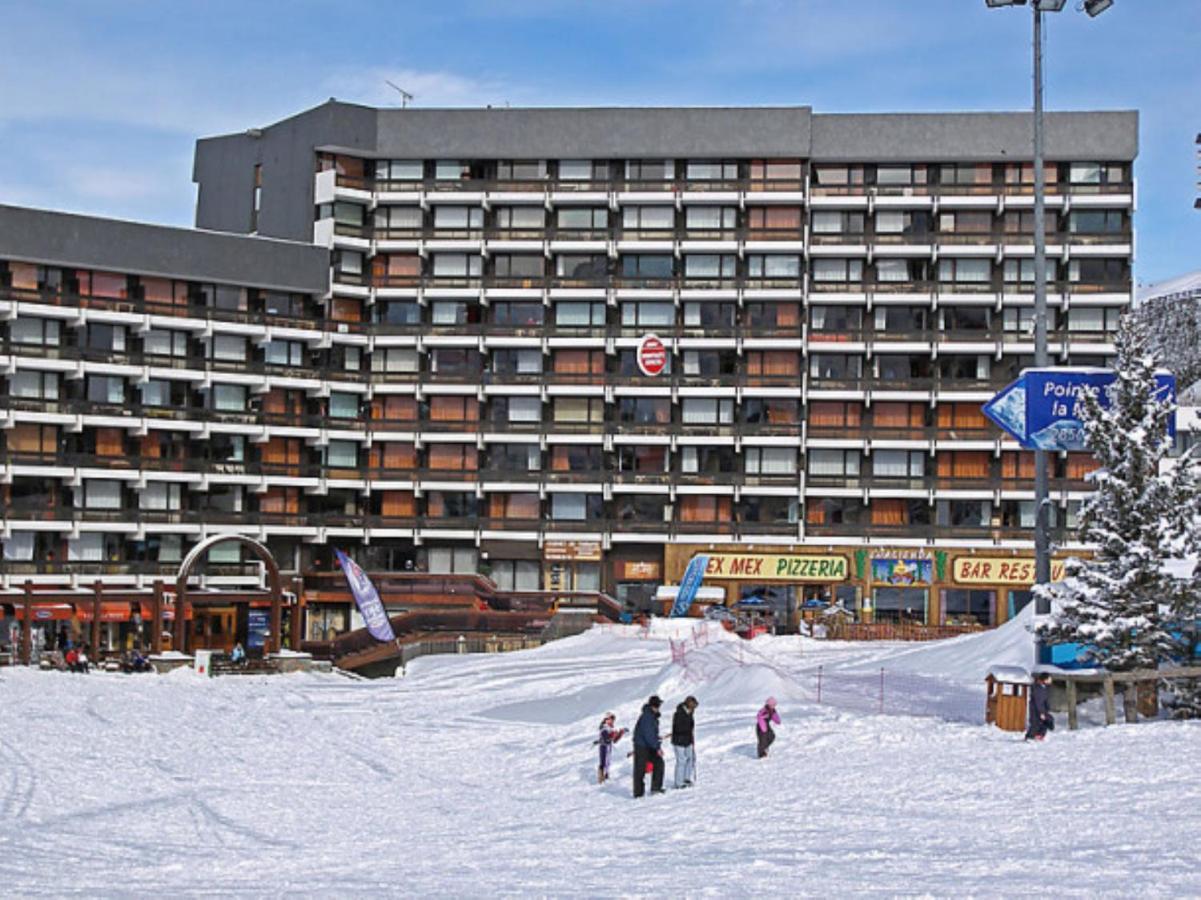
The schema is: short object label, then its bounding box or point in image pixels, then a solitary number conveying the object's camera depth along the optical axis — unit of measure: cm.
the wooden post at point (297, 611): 7262
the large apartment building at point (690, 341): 7694
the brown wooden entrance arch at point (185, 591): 5928
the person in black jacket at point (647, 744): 2569
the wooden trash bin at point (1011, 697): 2947
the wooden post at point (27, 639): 5531
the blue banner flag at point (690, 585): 6259
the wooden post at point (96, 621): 5775
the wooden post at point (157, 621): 5700
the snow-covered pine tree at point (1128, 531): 2905
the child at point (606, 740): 2845
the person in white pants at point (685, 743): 2595
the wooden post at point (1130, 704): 2803
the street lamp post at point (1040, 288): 3020
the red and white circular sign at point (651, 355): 7688
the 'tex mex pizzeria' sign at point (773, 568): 7562
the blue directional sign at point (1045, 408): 2838
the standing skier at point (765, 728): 2898
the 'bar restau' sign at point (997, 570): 7519
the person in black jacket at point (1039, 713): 2741
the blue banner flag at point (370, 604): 5562
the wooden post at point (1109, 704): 2766
